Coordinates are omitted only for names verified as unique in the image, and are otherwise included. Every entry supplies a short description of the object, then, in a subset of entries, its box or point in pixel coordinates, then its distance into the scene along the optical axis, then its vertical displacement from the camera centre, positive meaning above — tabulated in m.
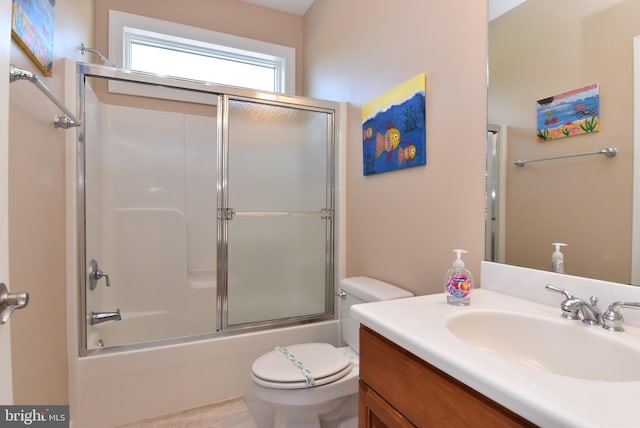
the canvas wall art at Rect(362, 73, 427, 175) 1.46 +0.43
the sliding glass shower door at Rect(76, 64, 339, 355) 1.88 +0.02
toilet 1.30 -0.70
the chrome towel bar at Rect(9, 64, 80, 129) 0.86 +0.39
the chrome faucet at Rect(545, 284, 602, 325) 0.78 -0.24
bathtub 1.58 -0.90
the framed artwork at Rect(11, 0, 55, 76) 0.98 +0.63
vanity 0.49 -0.29
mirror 0.84 +0.22
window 2.31 +1.30
